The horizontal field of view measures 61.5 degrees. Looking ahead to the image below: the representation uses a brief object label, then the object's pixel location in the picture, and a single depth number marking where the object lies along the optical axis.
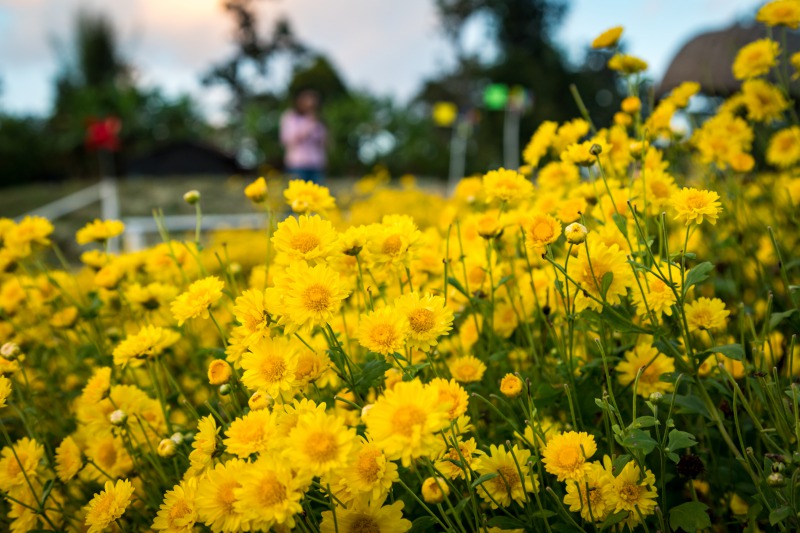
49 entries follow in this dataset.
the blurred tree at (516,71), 21.31
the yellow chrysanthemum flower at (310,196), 1.52
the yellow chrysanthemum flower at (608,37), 1.85
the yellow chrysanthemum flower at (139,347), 1.37
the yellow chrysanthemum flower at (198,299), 1.26
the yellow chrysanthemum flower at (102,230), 1.87
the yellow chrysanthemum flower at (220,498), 0.98
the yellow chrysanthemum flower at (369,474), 0.97
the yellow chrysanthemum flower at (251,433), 0.99
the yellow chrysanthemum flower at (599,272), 1.20
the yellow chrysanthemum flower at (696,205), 1.17
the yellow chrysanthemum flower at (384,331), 1.07
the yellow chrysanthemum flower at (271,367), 1.09
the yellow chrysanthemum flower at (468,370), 1.38
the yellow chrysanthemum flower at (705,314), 1.28
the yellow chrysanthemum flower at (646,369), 1.34
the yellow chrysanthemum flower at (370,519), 1.04
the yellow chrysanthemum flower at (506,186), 1.54
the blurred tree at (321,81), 21.89
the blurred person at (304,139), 7.31
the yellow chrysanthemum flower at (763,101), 2.13
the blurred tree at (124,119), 17.72
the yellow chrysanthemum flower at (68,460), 1.42
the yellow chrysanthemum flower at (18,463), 1.37
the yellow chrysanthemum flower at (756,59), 2.05
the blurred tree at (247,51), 32.34
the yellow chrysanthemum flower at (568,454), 1.03
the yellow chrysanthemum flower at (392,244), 1.27
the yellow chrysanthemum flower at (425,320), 1.09
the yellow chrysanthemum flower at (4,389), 1.19
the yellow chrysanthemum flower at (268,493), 0.91
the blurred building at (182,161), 16.91
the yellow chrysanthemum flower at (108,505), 1.13
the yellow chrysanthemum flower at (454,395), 1.01
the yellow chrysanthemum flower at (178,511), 1.04
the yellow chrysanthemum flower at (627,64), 1.90
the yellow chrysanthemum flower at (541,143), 1.94
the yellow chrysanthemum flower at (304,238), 1.18
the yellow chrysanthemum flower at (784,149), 2.44
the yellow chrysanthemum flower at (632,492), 1.06
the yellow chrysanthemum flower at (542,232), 1.25
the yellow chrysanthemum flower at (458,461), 1.06
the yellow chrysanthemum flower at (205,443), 1.10
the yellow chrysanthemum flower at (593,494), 1.06
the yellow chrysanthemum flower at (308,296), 1.11
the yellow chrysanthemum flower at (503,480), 1.15
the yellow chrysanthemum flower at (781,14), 1.86
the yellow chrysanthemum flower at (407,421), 0.87
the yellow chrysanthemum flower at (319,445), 0.90
